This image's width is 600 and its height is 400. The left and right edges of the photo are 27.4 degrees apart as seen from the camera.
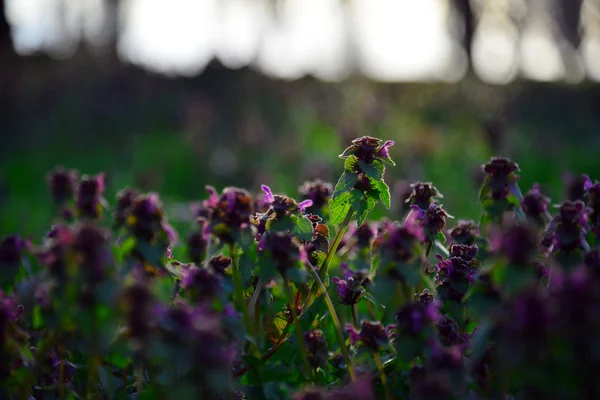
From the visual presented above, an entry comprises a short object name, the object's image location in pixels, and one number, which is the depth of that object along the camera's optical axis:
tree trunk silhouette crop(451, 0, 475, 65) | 14.89
